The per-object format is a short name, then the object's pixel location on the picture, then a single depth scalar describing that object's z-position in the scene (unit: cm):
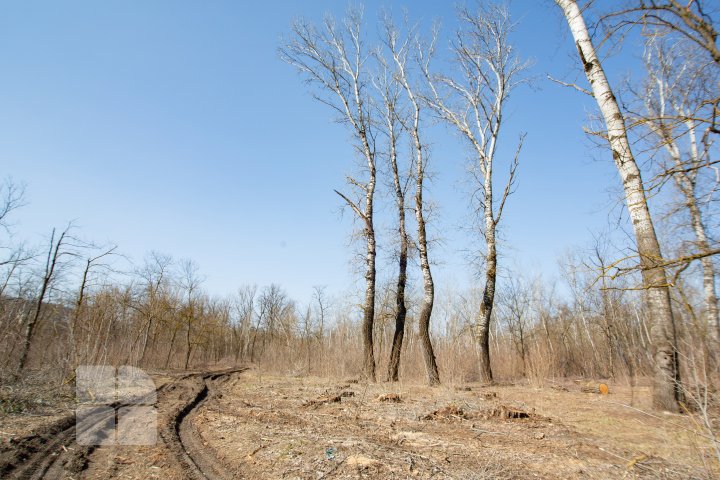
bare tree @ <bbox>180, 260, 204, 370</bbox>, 3259
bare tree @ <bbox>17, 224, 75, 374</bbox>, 1552
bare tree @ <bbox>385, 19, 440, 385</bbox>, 1075
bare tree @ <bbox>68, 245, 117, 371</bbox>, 1023
